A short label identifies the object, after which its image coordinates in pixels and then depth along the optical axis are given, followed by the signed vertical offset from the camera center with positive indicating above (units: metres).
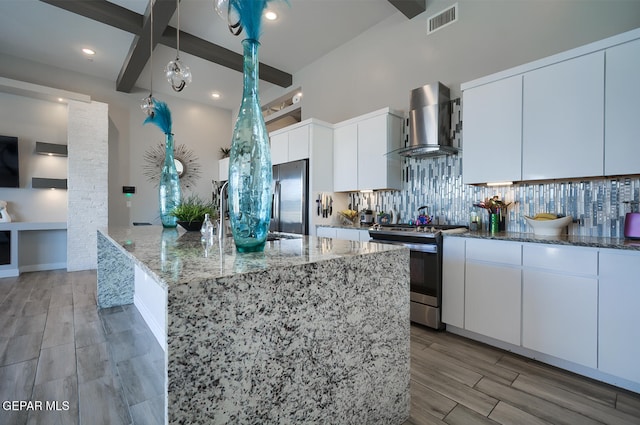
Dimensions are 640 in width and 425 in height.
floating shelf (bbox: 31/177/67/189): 4.59 +0.39
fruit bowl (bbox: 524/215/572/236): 2.18 -0.12
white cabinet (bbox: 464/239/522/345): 2.09 -0.61
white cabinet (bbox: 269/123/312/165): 3.81 +0.92
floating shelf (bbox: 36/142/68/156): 4.55 +0.94
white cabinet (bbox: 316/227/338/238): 3.56 -0.30
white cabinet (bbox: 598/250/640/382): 1.63 -0.61
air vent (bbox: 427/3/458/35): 3.04 +2.06
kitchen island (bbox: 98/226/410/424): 0.72 -0.38
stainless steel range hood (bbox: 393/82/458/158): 2.91 +0.90
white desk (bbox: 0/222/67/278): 4.28 -0.65
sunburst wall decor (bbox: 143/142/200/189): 5.77 +0.92
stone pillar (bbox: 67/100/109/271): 4.64 +0.45
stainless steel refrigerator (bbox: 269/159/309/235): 3.81 +0.14
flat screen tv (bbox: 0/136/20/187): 4.38 +0.69
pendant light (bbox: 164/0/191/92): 2.45 +1.15
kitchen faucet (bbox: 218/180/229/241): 1.53 -0.03
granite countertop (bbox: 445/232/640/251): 1.70 -0.21
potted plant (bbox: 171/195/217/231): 2.23 -0.07
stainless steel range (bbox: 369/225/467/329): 2.52 -0.55
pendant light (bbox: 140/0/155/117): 2.81 +1.03
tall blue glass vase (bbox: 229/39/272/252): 1.09 +0.14
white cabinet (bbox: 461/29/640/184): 1.91 +0.70
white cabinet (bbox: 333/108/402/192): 3.36 +0.70
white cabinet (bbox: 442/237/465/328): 2.40 -0.61
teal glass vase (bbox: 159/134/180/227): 2.58 +0.16
